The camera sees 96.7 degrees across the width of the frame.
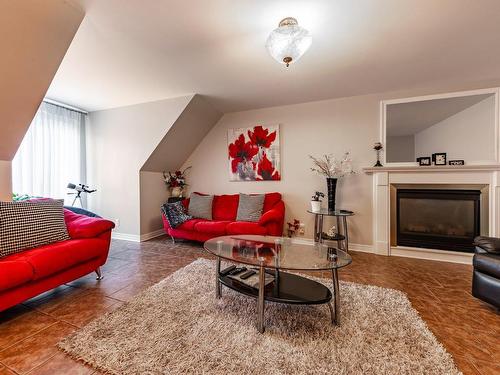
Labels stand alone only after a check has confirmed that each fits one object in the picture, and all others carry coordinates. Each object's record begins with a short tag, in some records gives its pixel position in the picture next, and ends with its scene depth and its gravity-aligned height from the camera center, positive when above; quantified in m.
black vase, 3.26 -0.06
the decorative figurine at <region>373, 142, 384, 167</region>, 3.25 +0.56
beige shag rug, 1.24 -0.99
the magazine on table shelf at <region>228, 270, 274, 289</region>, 1.74 -0.75
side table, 3.10 -0.64
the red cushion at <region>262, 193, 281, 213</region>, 3.74 -0.22
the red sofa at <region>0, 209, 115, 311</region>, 1.59 -0.61
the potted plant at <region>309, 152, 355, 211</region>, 3.47 +0.33
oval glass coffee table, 1.55 -0.58
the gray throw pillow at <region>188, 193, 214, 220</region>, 3.97 -0.35
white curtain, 3.30 +0.53
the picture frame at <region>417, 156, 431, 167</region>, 3.04 +0.35
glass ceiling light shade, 1.67 +1.12
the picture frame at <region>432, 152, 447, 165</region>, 2.98 +0.39
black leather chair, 1.72 -0.68
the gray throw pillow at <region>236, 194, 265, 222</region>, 3.62 -0.34
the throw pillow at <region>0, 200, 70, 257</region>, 1.83 -0.34
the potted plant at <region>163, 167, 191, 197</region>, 4.45 +0.10
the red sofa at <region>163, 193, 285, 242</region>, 3.25 -0.57
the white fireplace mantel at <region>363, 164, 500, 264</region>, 2.77 +0.04
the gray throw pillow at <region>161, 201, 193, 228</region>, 3.67 -0.47
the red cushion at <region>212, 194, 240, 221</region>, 3.94 -0.36
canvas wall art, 3.93 +0.62
